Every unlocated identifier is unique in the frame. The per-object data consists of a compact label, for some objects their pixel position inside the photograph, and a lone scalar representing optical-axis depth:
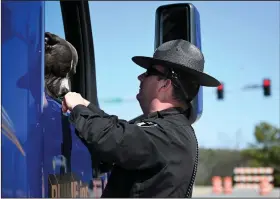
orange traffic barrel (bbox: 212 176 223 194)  29.92
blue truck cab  1.56
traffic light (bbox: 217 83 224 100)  20.25
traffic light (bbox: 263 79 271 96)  19.30
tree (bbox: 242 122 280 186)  51.09
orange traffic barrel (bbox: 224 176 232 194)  28.59
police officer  1.74
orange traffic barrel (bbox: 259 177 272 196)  27.64
